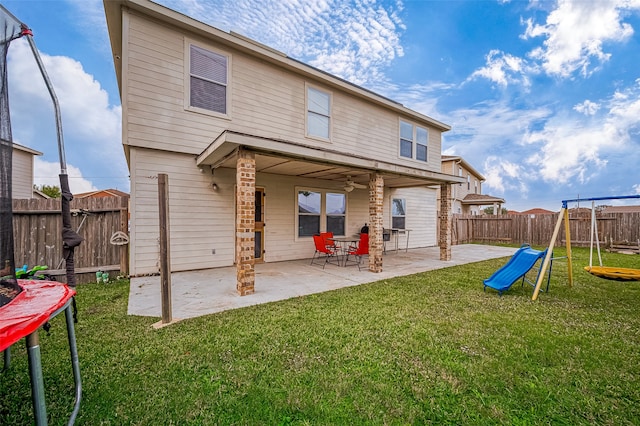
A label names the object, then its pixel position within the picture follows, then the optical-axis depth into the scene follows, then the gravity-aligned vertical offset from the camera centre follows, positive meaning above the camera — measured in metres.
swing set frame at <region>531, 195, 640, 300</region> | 4.66 -0.42
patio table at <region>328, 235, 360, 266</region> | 7.00 -0.93
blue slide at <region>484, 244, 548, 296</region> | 4.88 -1.11
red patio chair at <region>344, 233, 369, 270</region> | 7.21 -0.92
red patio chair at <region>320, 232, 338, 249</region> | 7.77 -0.75
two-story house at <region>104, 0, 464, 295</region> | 5.72 +1.36
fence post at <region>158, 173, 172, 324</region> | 3.41 -0.46
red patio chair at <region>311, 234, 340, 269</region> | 7.16 -0.91
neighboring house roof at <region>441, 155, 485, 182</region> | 20.12 +3.89
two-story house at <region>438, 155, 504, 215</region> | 20.47 +1.80
